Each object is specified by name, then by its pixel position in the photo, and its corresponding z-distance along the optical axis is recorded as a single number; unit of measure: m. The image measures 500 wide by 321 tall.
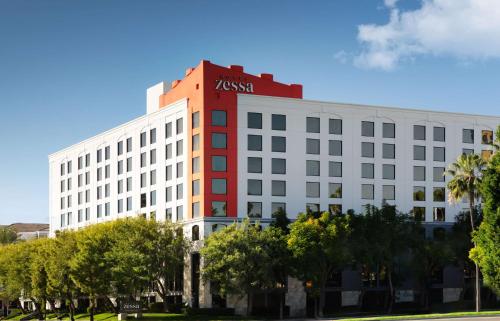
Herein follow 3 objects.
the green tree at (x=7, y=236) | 181.50
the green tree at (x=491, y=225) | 75.12
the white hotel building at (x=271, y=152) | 102.62
